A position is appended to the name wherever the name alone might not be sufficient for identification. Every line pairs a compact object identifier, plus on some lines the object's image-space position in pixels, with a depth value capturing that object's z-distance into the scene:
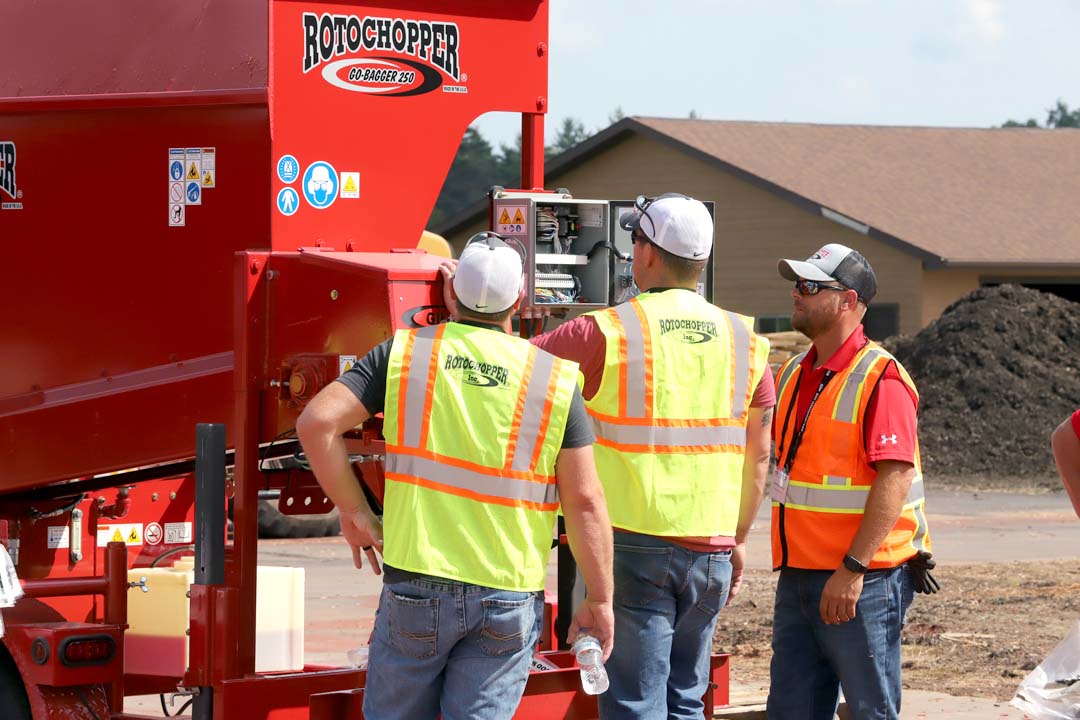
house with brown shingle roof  52.93
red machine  10.24
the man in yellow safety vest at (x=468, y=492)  8.10
